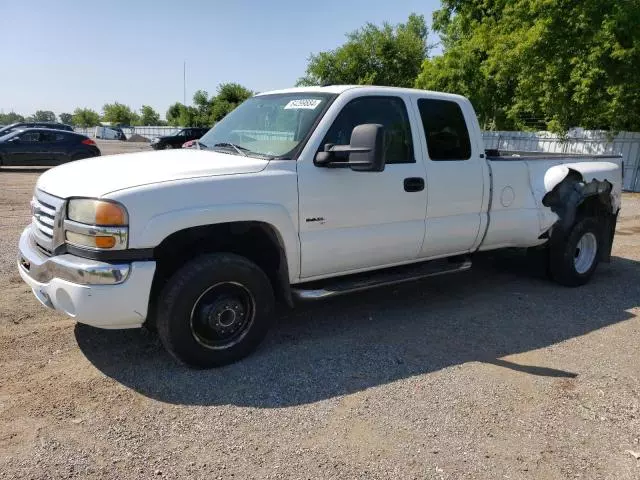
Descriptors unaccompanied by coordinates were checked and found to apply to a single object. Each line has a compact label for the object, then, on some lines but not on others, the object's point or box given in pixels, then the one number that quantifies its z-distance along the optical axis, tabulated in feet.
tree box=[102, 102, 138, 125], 336.08
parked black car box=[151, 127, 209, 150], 93.04
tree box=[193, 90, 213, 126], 191.33
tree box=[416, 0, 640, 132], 51.34
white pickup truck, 11.41
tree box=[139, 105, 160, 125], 329.52
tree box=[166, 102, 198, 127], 200.34
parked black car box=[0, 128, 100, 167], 59.47
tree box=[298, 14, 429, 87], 109.40
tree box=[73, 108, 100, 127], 345.92
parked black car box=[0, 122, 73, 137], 76.48
